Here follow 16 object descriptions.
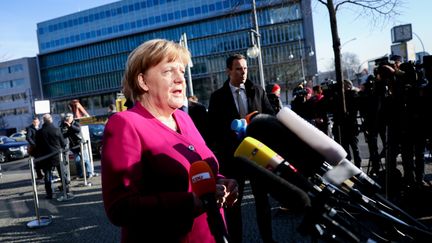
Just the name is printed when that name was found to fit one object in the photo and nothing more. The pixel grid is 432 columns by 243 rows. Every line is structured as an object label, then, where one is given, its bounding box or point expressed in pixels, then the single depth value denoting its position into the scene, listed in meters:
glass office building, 73.50
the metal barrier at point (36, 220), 6.69
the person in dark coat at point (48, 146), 9.12
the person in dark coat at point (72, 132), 10.55
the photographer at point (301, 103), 8.73
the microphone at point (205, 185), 1.47
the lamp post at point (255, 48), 16.57
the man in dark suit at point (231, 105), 4.41
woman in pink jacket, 1.57
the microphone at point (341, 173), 1.31
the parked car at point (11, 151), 23.09
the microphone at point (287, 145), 1.39
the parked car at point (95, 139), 16.91
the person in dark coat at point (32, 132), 12.12
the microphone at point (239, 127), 2.46
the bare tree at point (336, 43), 5.85
